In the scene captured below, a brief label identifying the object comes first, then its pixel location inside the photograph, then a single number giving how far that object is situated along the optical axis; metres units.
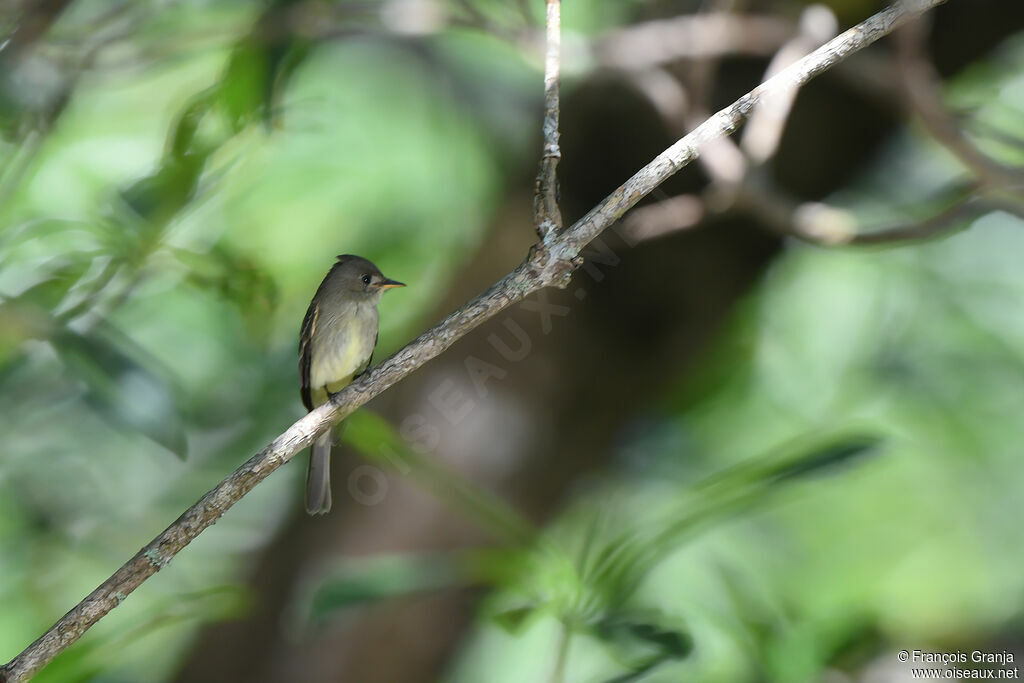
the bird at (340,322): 6.38
